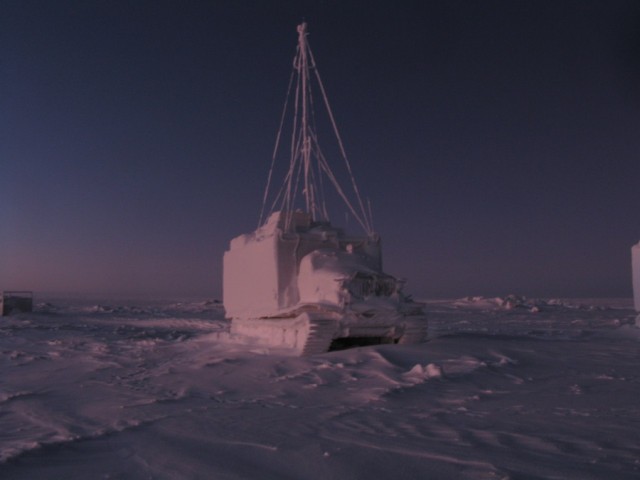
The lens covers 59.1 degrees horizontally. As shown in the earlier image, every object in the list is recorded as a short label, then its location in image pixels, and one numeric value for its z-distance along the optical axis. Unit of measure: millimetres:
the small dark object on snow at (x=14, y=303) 28000
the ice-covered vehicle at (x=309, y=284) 10461
